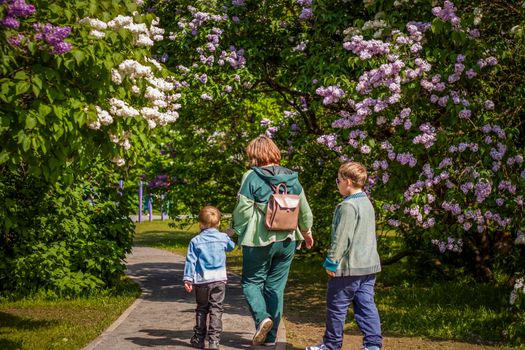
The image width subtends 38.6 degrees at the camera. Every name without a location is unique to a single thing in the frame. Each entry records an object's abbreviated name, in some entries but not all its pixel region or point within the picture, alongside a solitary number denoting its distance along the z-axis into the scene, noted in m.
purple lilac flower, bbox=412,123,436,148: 8.04
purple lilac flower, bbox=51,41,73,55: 5.47
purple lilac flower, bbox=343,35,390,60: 8.59
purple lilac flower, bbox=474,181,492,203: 7.79
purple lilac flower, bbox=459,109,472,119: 7.98
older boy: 6.21
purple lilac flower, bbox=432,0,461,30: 8.22
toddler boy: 6.79
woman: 6.66
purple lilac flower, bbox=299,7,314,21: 10.46
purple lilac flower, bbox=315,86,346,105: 8.83
